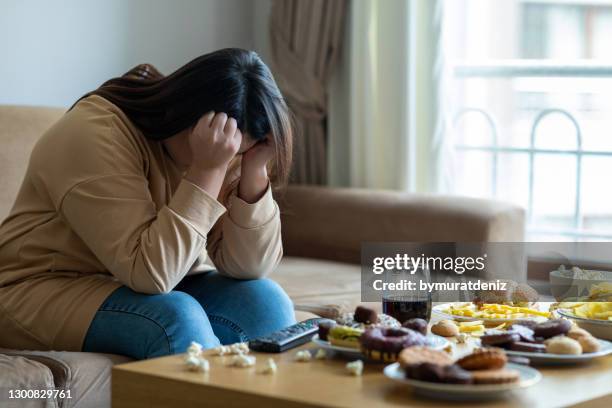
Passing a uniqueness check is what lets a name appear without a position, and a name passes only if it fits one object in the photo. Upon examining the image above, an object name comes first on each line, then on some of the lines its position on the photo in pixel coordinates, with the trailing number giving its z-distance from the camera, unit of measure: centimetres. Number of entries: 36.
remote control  244
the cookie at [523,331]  245
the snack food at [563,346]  238
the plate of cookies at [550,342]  239
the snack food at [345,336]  239
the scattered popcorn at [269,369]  231
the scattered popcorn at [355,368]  231
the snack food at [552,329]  247
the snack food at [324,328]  244
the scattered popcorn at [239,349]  241
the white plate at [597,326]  259
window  415
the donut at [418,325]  247
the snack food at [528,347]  240
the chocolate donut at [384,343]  234
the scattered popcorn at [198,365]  232
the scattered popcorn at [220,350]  241
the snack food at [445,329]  256
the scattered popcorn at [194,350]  239
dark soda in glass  259
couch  263
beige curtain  451
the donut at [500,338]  243
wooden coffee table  219
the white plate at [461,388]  217
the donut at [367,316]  250
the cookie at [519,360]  234
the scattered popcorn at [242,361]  235
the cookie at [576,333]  244
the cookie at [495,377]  218
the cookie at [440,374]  218
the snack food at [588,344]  242
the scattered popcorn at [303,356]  239
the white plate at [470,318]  267
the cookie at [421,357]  224
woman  263
